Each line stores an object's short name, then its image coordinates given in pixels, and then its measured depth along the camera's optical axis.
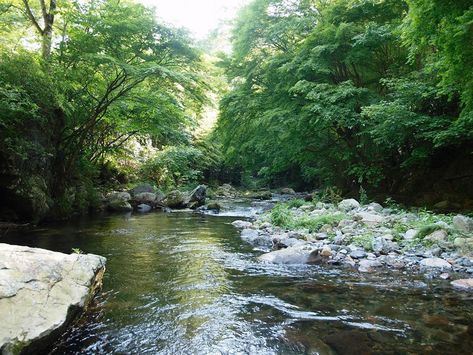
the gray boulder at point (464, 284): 4.44
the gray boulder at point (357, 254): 6.00
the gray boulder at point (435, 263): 5.32
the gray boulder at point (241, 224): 10.20
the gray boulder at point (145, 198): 17.31
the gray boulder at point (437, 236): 6.15
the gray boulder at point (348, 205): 10.59
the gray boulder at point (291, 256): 5.95
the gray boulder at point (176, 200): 17.31
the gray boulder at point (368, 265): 5.46
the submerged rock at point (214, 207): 15.56
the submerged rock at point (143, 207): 16.10
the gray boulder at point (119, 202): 15.66
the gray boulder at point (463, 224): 6.35
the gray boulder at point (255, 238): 7.70
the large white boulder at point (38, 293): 2.59
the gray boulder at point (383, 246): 6.18
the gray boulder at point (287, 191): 27.61
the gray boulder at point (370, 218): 8.05
